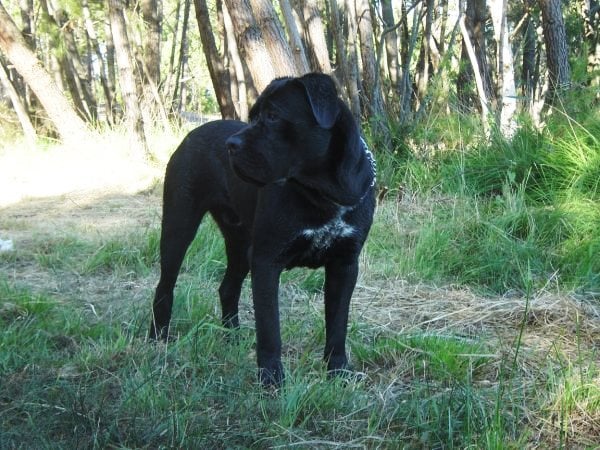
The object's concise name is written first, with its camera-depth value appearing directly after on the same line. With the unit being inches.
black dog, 117.3
